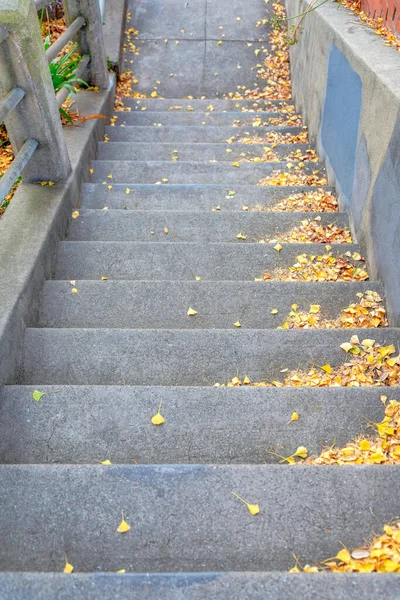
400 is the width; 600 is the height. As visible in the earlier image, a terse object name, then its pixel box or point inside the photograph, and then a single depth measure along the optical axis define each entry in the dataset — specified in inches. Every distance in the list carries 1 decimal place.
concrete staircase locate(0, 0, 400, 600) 61.6
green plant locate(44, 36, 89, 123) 157.2
